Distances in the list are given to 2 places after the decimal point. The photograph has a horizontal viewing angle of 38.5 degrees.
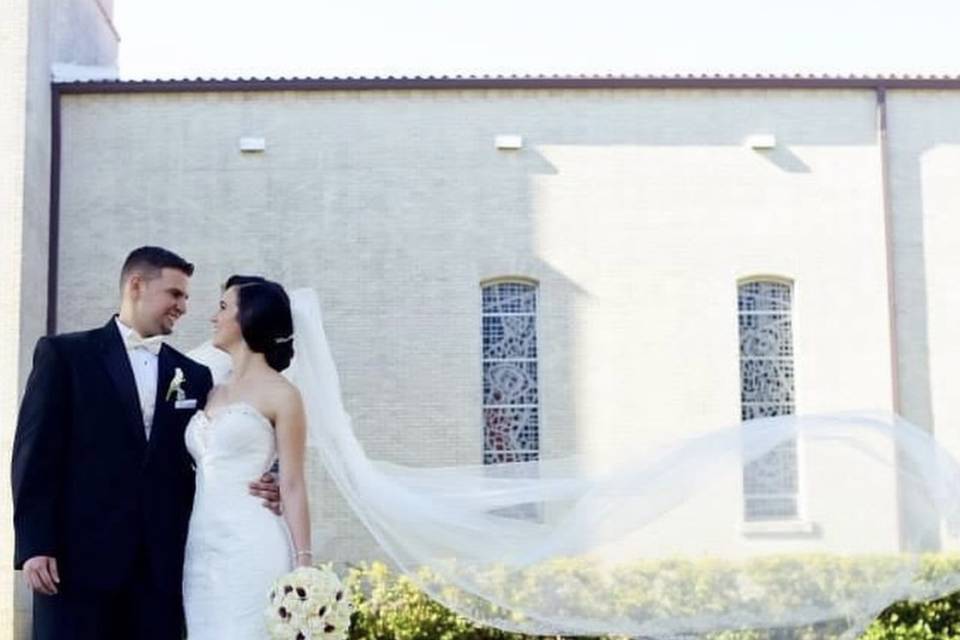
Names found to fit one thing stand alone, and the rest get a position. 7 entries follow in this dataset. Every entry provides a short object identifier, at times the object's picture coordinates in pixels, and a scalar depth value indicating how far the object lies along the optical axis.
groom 5.09
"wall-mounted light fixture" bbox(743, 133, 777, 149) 15.01
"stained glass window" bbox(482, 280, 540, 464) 14.77
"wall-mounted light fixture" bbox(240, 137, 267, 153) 14.71
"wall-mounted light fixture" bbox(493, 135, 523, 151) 14.83
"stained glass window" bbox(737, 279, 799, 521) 14.98
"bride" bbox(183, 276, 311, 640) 5.13
